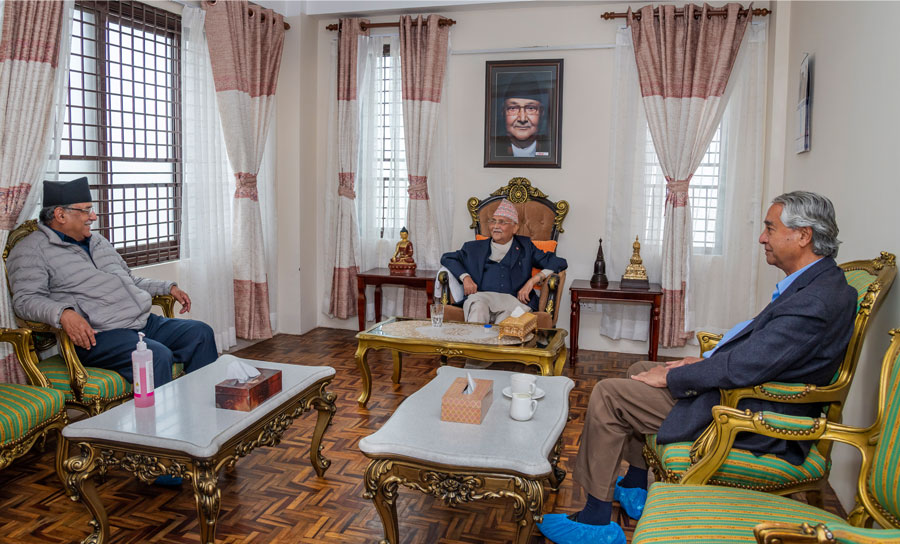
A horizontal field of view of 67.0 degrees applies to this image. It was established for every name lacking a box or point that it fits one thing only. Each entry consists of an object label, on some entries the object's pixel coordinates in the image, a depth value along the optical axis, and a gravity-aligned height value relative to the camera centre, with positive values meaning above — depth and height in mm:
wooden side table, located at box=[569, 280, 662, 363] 4941 -591
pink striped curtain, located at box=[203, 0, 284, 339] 4801 +752
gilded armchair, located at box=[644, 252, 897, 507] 2146 -756
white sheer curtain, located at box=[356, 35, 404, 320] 5766 +390
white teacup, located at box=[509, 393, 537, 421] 2473 -705
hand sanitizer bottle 2564 -649
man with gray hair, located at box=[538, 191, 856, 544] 2199 -515
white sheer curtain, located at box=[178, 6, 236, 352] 4727 +98
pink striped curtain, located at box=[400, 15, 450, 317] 5527 +942
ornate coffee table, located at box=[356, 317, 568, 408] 3594 -712
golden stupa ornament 5176 -431
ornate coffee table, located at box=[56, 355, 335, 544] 2254 -801
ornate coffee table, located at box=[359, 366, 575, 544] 2119 -780
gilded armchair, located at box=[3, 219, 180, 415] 2980 -767
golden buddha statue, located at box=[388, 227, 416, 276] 5527 -392
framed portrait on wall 5430 +815
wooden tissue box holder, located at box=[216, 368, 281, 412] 2541 -698
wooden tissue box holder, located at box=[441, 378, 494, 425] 2422 -691
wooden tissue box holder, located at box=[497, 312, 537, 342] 3691 -611
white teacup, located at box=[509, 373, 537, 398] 2650 -664
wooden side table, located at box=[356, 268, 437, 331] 5352 -552
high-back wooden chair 5375 +23
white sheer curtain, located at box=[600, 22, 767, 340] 5066 +103
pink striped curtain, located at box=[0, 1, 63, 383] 3283 +513
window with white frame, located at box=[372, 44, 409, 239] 5770 +485
